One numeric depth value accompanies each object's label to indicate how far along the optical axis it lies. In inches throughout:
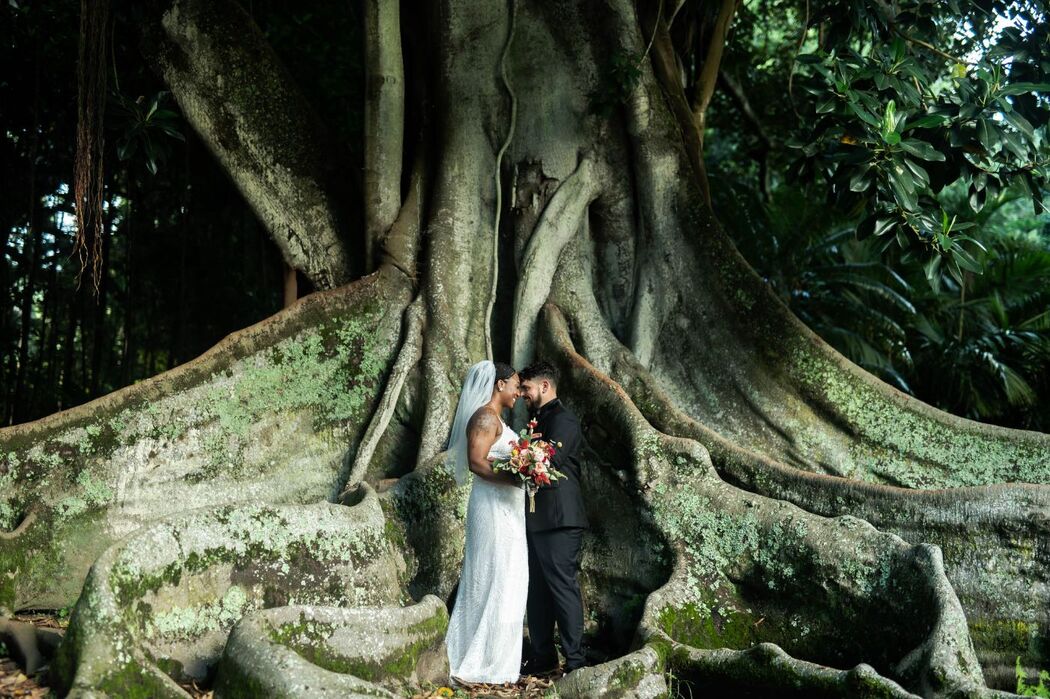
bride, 234.5
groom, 240.7
